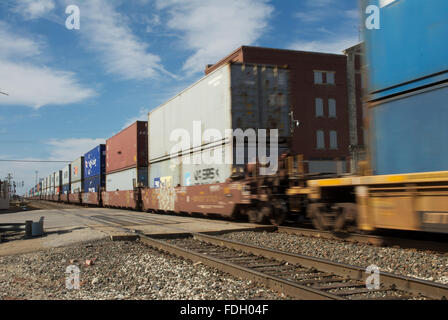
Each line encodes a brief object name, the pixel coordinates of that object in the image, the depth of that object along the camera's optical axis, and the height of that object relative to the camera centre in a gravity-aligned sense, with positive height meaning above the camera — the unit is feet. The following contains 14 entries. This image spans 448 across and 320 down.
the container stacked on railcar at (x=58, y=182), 182.72 +1.65
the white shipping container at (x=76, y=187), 130.98 -0.81
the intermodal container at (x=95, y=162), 105.09 +6.83
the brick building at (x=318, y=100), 116.16 +26.06
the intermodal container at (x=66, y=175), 158.60 +4.52
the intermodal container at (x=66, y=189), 157.89 -1.75
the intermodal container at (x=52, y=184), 209.25 +0.70
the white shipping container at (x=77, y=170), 129.57 +5.52
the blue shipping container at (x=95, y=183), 104.06 +0.39
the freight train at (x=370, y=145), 18.52 +2.61
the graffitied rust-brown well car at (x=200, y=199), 39.06 -2.01
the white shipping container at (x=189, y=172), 41.42 +1.45
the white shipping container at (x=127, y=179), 73.15 +1.07
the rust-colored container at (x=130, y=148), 74.30 +7.89
